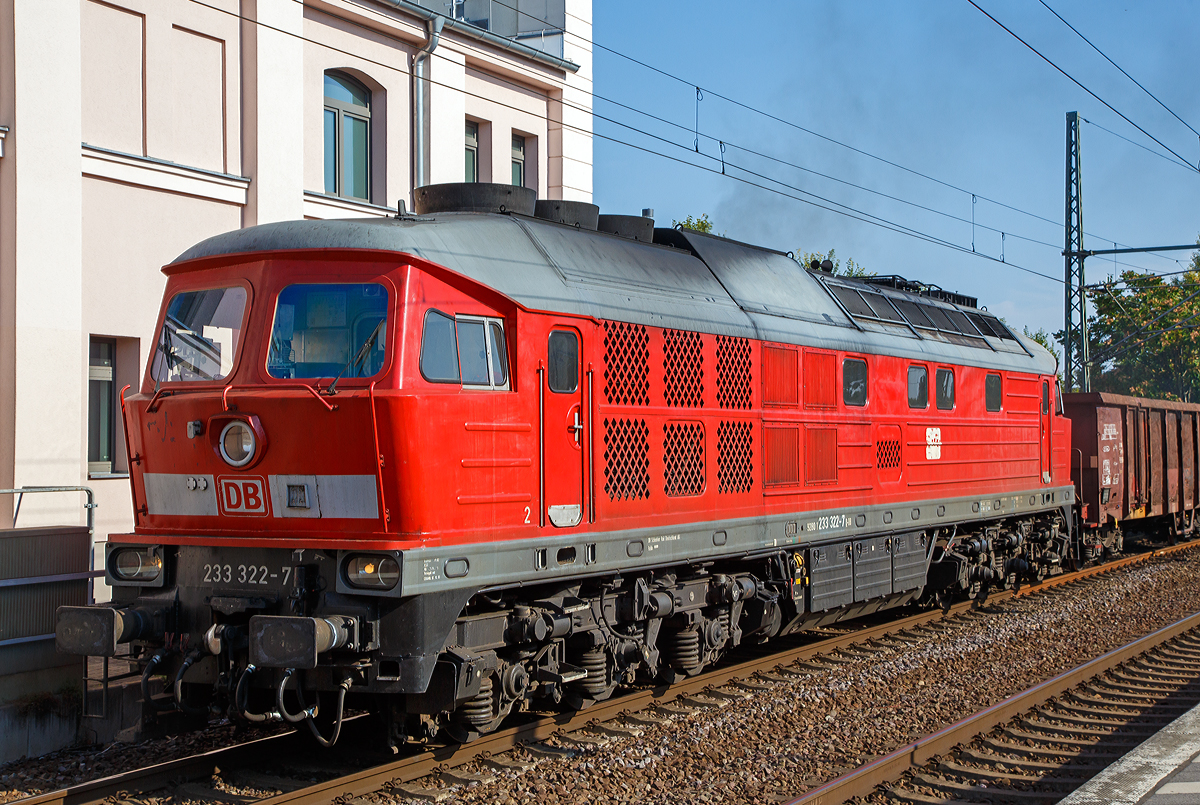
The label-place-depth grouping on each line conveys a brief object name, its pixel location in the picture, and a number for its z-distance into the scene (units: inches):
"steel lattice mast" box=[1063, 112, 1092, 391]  1053.8
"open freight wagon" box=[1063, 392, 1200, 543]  769.6
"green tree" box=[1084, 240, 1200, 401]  2092.8
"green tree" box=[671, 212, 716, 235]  1601.9
